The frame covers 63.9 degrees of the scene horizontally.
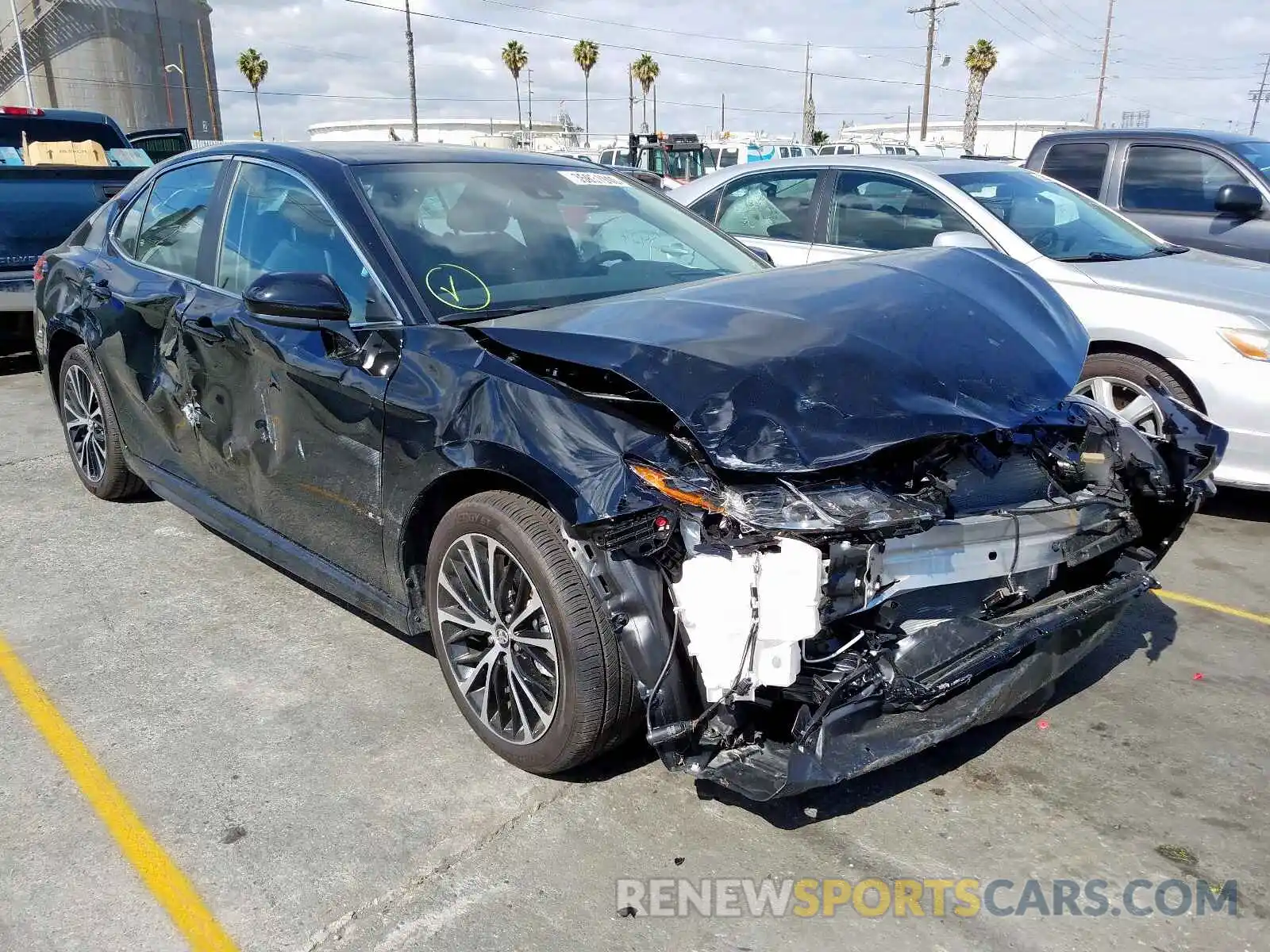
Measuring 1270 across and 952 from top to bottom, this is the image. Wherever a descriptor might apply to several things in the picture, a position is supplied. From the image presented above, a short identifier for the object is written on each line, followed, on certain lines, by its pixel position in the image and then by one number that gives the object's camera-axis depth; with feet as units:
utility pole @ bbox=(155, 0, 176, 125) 188.03
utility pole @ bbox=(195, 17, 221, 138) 202.28
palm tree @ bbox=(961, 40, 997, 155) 141.59
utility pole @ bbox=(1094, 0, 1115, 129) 200.75
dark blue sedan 8.01
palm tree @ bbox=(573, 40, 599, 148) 229.25
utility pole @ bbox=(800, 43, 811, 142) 193.26
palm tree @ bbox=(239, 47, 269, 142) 213.66
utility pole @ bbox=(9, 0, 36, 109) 138.62
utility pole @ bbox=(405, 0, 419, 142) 134.10
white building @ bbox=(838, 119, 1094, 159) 179.39
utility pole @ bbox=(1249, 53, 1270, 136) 252.01
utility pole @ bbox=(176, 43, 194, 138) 183.21
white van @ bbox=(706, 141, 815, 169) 88.48
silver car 15.81
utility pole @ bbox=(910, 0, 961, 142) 146.10
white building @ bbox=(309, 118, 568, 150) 237.25
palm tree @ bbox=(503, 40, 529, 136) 219.82
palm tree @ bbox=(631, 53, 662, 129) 227.40
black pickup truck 26.22
